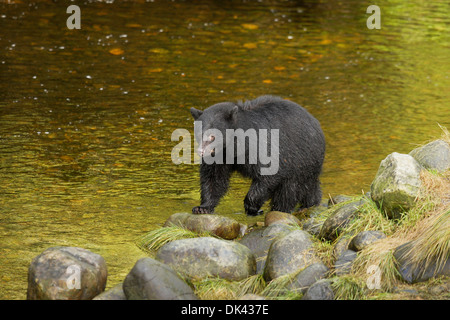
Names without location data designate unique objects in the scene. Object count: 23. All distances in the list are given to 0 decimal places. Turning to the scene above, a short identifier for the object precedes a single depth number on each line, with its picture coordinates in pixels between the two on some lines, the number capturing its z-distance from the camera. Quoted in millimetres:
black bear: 14312
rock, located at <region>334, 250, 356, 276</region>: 11578
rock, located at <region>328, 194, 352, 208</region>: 15477
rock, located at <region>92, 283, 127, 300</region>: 10937
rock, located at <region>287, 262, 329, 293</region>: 11266
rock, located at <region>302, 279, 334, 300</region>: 10656
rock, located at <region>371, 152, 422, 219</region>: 12523
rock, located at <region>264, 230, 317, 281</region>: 11898
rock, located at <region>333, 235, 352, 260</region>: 12344
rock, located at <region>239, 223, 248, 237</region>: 14391
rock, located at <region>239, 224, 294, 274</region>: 13407
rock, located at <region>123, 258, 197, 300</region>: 10508
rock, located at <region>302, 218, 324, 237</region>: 13844
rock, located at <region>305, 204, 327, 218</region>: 15727
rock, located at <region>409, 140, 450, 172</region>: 13586
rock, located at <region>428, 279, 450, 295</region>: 10703
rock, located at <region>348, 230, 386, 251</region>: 11930
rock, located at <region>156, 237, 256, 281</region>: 12023
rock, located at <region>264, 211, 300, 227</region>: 14227
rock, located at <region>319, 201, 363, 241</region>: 12945
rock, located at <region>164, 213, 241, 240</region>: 13883
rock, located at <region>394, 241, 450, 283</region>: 10953
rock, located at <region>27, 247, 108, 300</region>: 10727
